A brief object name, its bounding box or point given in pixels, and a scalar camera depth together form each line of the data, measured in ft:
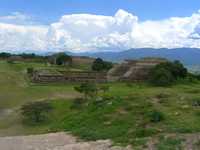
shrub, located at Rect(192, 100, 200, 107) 47.22
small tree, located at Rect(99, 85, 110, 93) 85.82
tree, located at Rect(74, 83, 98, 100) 77.34
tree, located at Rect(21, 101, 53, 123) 60.09
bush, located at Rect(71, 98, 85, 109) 67.67
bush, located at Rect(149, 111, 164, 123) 37.64
